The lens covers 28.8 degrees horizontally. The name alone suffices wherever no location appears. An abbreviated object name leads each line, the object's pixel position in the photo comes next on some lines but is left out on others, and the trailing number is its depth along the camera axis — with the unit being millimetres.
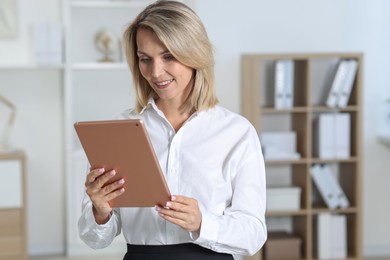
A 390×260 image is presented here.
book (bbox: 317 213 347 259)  4934
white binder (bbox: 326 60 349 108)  4875
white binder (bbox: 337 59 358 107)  4863
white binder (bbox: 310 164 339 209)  4922
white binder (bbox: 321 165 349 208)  4926
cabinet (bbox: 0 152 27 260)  5242
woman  1745
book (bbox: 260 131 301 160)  4812
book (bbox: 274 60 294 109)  4766
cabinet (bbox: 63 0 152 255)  5523
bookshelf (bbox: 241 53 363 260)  4781
